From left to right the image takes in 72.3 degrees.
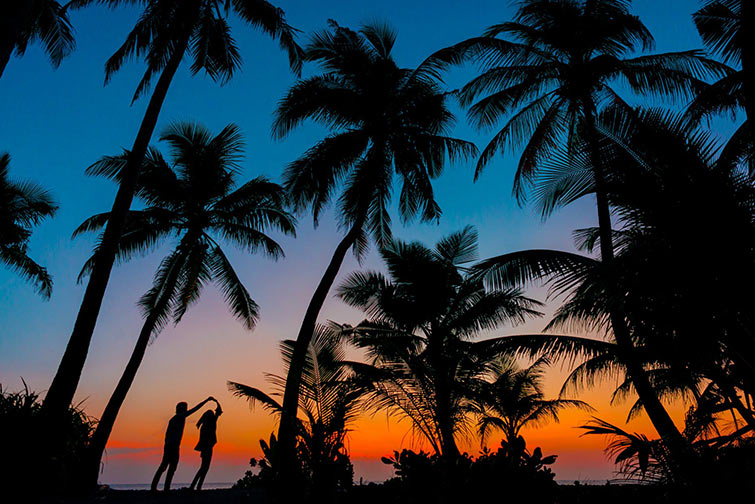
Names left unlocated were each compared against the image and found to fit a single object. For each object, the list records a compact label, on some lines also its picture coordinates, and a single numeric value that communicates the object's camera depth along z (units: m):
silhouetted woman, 9.91
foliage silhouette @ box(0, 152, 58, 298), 21.08
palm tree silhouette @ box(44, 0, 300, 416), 7.61
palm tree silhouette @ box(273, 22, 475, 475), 14.62
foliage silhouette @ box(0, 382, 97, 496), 6.50
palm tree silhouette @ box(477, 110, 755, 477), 5.74
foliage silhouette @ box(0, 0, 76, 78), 8.88
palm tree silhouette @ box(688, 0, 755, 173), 10.83
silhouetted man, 9.38
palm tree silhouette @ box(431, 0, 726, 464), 12.34
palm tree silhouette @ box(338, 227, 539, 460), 14.49
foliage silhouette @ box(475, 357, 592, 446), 24.55
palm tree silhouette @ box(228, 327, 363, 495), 9.22
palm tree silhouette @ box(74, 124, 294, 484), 15.78
